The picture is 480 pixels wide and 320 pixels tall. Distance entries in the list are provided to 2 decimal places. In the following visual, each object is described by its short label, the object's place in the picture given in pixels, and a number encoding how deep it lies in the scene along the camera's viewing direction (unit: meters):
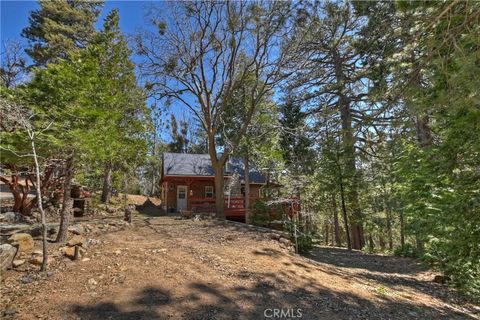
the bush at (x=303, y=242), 9.88
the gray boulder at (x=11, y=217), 9.86
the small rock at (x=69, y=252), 6.27
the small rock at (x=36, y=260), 5.82
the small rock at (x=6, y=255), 5.50
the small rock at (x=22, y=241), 6.25
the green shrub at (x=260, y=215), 15.12
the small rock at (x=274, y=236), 9.73
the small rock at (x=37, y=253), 6.15
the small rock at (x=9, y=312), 4.20
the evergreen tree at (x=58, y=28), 18.89
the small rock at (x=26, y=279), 5.21
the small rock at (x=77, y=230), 7.86
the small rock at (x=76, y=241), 6.67
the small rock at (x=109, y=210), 16.46
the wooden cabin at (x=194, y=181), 20.83
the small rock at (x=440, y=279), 8.64
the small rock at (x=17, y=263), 5.71
